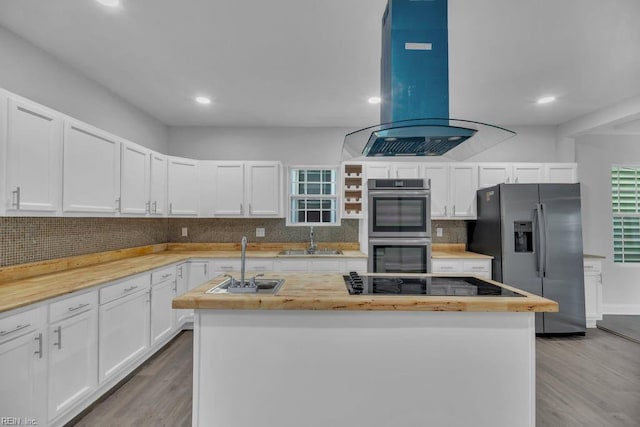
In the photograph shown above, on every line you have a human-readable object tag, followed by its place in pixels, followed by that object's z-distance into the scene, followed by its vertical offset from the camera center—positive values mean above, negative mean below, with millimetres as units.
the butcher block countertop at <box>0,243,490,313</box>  1900 -420
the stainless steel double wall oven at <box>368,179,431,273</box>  3727 -33
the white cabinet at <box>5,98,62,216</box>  1863 +426
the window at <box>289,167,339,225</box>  4320 +377
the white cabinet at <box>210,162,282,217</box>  4090 +465
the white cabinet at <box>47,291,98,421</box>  1838 -843
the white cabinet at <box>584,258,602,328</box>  3832 -854
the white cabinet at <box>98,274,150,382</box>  2279 -847
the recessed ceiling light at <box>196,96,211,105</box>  3422 +1415
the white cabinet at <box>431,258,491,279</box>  3797 -548
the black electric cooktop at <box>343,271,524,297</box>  1806 -418
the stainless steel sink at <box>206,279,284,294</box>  1822 -413
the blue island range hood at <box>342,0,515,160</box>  1728 +842
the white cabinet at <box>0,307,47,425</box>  1561 -779
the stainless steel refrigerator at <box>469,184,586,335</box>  3543 -292
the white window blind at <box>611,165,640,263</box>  4551 +140
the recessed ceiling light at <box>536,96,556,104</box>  3436 +1420
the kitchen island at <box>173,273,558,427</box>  1659 -778
